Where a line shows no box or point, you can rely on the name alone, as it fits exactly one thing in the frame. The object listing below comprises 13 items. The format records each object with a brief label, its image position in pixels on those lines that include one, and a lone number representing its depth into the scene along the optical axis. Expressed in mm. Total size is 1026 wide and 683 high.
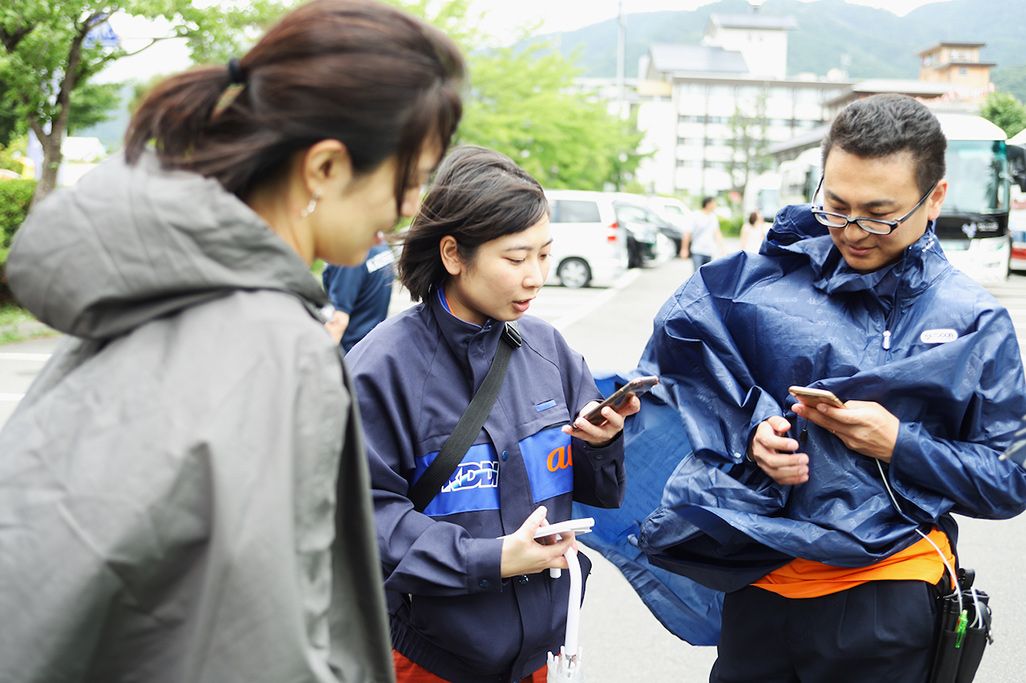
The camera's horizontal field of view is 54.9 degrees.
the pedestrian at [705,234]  17844
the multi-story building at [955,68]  59219
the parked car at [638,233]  24578
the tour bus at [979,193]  16641
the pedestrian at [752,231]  17633
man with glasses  2057
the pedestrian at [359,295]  5871
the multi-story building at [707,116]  91625
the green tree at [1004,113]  17922
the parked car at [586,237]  19375
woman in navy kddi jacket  2053
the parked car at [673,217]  29295
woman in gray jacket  1111
